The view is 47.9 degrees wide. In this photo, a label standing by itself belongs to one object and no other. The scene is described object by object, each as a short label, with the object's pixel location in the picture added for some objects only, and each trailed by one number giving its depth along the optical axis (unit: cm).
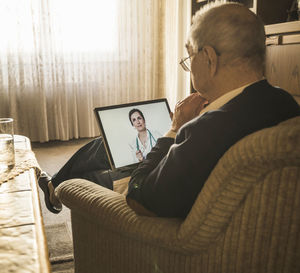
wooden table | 48
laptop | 129
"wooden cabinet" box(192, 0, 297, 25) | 211
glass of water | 98
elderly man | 74
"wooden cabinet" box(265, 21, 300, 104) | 158
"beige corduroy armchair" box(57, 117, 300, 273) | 64
